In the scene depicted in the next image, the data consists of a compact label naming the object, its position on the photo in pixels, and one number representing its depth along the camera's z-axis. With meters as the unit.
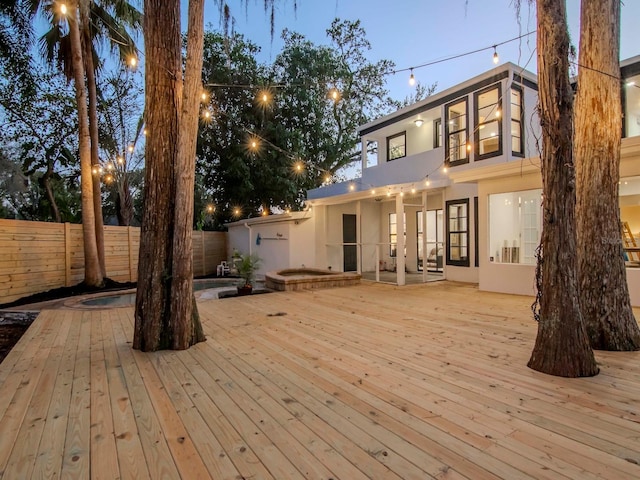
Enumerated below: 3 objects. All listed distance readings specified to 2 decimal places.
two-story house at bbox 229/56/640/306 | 6.86
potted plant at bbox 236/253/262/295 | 7.83
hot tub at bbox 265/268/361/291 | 8.01
